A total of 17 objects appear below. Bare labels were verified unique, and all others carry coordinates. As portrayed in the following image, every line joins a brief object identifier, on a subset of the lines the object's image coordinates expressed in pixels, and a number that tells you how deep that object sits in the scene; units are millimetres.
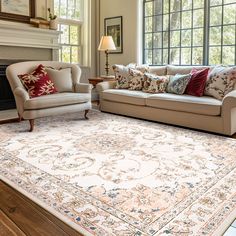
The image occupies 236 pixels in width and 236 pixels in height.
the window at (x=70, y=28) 5840
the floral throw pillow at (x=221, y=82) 3619
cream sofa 3375
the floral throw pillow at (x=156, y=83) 4332
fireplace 4816
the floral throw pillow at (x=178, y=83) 4023
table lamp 5289
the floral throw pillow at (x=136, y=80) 4668
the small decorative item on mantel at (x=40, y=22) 5176
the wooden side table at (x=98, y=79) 5293
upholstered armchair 3646
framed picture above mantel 4840
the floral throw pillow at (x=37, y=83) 3885
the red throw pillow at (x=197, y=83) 3857
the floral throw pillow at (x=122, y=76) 4836
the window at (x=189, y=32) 4562
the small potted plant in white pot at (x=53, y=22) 5340
